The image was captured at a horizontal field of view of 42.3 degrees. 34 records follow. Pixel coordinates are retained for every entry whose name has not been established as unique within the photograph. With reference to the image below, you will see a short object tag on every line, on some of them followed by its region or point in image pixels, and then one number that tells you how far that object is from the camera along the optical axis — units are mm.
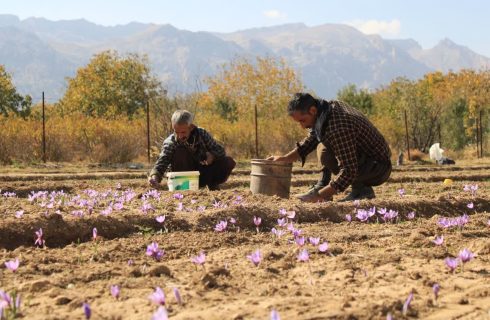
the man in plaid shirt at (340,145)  5820
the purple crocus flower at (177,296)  2625
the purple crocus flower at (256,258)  3264
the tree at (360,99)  40938
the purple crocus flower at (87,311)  2312
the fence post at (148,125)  17812
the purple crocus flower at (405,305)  2476
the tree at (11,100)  32500
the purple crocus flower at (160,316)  2051
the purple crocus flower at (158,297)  2508
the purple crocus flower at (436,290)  2717
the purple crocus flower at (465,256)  3238
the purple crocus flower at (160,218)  4461
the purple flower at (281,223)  4617
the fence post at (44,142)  17669
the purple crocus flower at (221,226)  4522
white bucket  6938
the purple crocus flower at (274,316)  1921
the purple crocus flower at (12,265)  3044
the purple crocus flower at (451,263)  3142
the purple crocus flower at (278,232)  4362
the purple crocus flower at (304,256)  3281
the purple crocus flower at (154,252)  3541
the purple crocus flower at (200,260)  3195
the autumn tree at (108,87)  36844
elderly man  6781
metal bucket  6578
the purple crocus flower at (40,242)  4074
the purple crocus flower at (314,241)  3775
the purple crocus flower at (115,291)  2684
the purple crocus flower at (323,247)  3607
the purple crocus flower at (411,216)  5388
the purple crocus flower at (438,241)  3740
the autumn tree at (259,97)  22094
